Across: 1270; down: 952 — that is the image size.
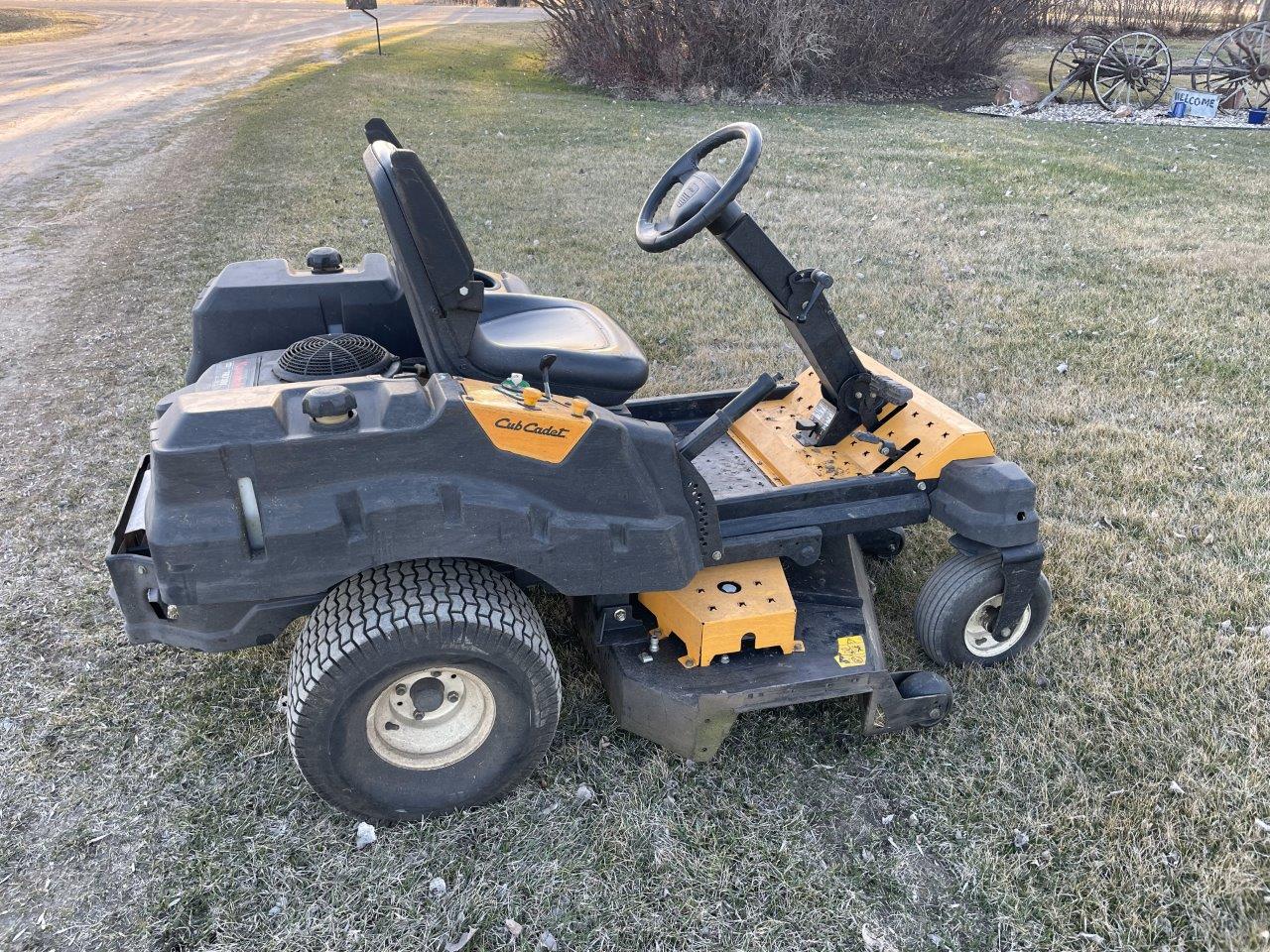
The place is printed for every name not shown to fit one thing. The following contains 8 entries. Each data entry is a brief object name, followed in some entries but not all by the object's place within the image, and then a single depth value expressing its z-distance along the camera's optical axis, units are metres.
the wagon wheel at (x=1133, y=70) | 14.13
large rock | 14.98
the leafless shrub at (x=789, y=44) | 14.12
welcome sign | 13.30
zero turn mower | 2.00
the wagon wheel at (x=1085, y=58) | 14.30
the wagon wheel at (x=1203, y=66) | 14.19
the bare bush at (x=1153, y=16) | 21.67
